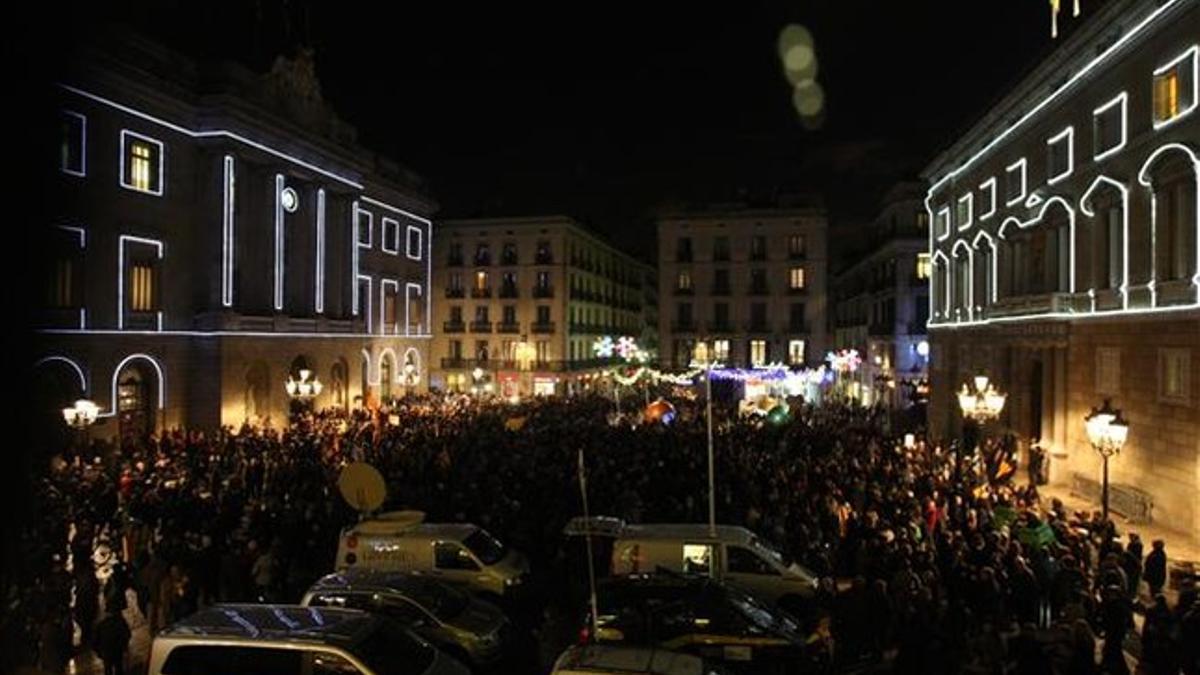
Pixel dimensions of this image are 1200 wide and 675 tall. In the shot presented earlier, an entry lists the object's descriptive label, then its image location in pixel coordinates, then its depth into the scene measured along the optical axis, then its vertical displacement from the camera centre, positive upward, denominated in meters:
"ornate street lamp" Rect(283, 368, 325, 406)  32.09 -1.59
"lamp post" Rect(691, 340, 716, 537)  13.79 -2.58
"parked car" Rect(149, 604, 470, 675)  8.87 -3.02
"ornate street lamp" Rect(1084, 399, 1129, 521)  15.23 -1.50
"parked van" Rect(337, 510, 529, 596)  13.63 -3.22
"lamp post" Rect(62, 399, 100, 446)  22.53 -1.82
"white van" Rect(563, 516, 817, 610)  13.29 -3.22
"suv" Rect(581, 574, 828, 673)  10.92 -3.49
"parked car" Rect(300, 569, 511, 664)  11.33 -3.34
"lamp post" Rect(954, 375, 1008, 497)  23.84 -1.58
